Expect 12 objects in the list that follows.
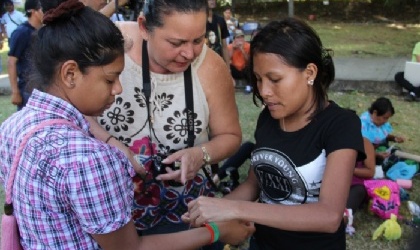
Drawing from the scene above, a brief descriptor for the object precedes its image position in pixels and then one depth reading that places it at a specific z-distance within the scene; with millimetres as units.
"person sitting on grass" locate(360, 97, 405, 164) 4391
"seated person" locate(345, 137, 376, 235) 3644
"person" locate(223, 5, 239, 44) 9720
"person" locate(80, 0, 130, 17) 2436
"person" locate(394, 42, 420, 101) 6949
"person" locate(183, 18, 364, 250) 1502
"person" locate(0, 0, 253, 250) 1136
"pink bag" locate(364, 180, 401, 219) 3604
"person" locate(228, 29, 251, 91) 8398
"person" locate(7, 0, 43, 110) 4426
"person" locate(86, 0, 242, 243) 1663
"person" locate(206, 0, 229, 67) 6976
